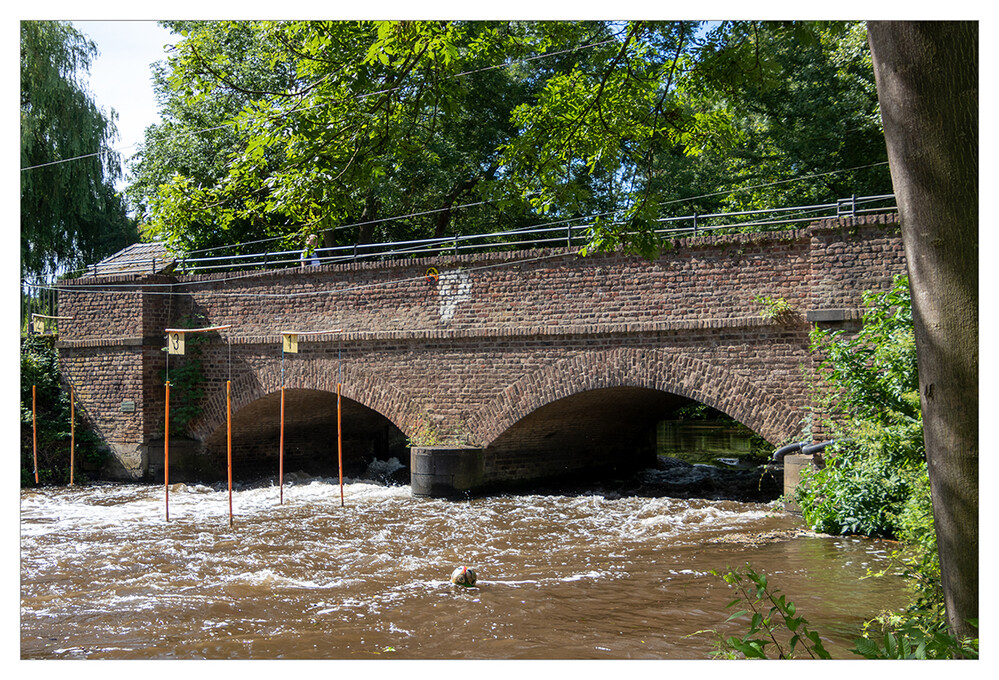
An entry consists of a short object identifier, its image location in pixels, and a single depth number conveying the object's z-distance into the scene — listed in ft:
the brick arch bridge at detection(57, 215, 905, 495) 34.94
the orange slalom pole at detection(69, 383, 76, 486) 48.24
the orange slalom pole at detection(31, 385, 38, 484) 46.21
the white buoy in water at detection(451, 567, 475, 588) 25.18
